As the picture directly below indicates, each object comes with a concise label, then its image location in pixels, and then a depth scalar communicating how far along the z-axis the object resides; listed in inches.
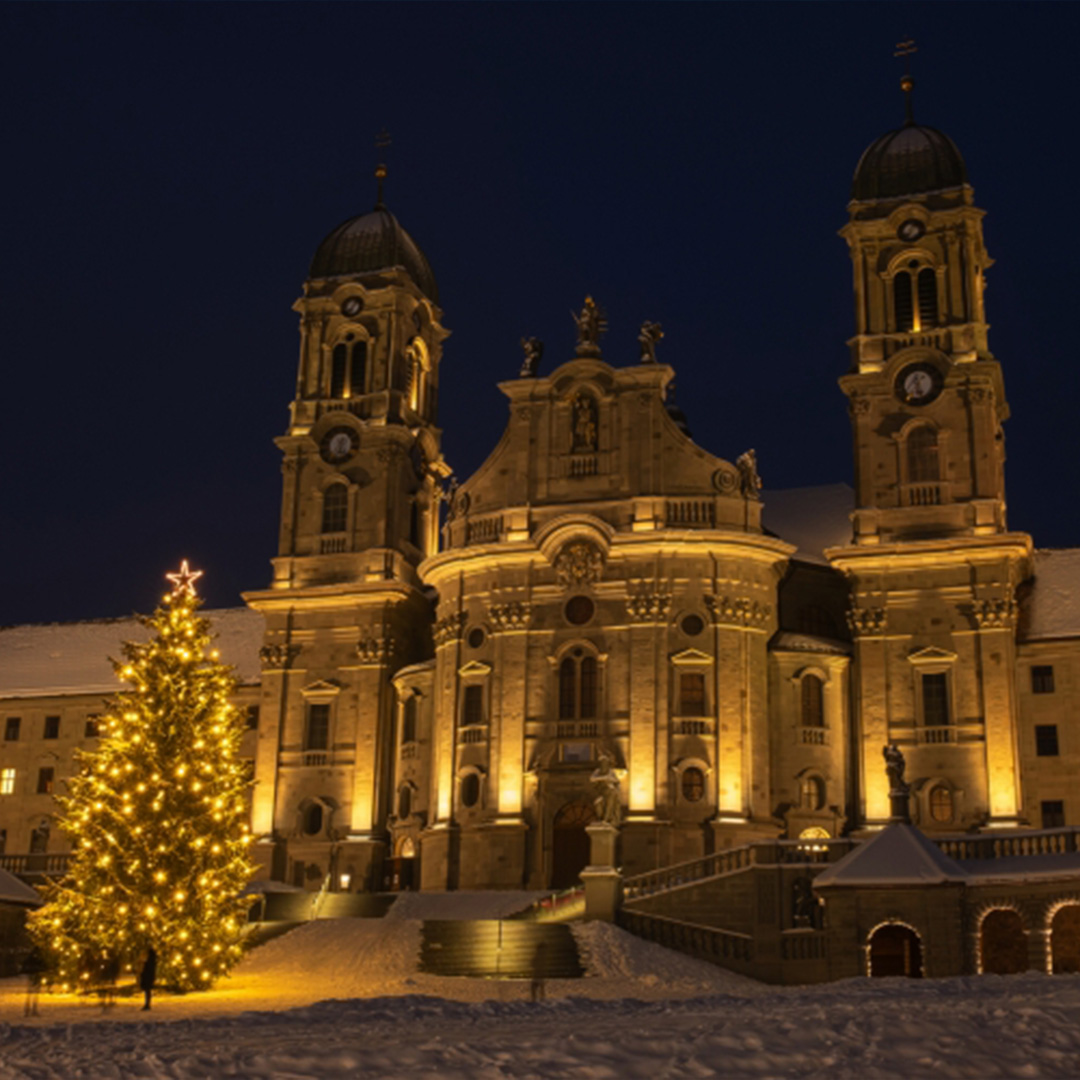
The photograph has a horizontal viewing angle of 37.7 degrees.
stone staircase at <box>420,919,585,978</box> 1497.3
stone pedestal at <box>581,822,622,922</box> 1664.6
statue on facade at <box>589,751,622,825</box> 1763.0
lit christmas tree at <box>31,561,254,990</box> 1284.4
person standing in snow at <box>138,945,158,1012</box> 1205.6
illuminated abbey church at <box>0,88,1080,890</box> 2066.9
